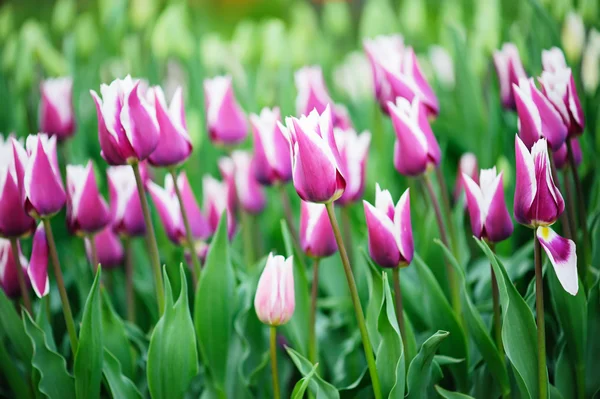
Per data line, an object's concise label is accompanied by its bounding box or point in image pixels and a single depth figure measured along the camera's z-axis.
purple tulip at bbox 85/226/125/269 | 2.04
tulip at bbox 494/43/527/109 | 1.97
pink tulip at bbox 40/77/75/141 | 2.15
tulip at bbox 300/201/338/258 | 1.90
